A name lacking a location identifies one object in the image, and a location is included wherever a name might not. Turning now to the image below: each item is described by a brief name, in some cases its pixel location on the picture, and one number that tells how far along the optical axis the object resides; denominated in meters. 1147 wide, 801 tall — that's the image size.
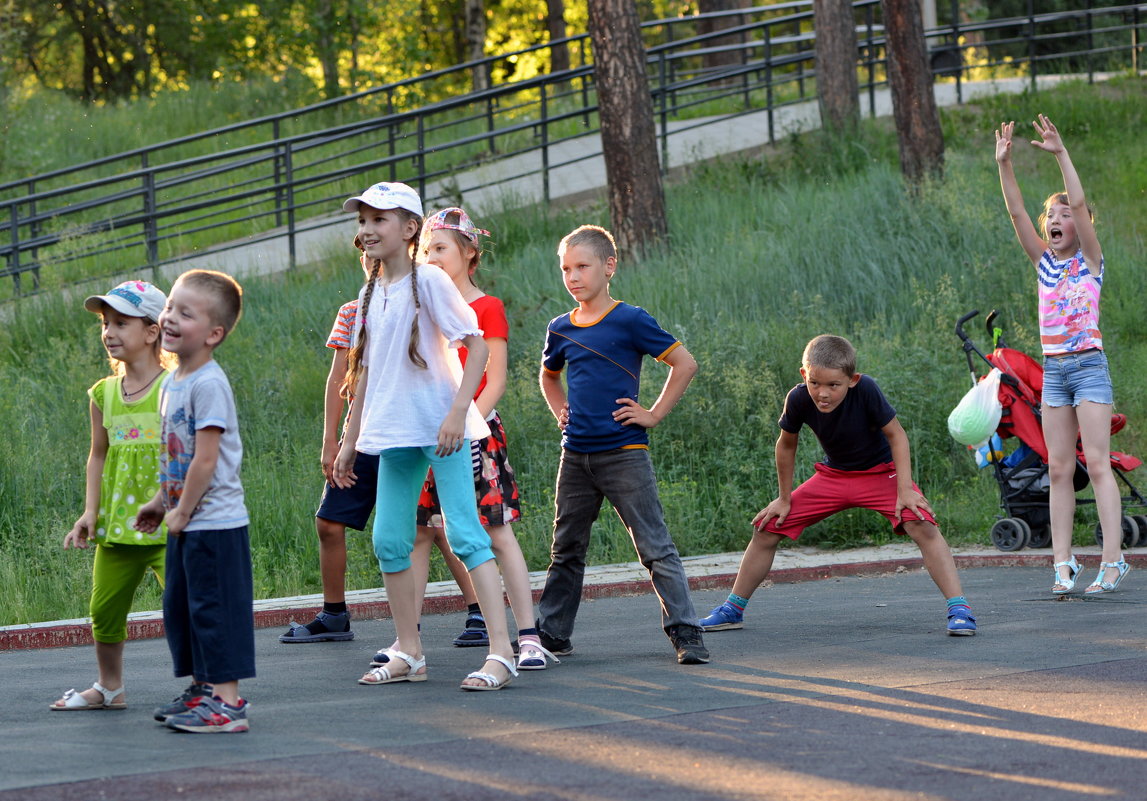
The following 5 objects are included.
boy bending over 13.41
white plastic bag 19.06
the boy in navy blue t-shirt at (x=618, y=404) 12.52
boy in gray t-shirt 10.15
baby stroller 19.12
